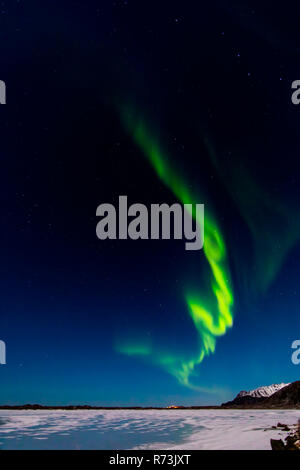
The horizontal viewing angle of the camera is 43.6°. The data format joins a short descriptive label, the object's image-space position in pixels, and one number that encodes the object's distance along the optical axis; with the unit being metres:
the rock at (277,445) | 13.77
